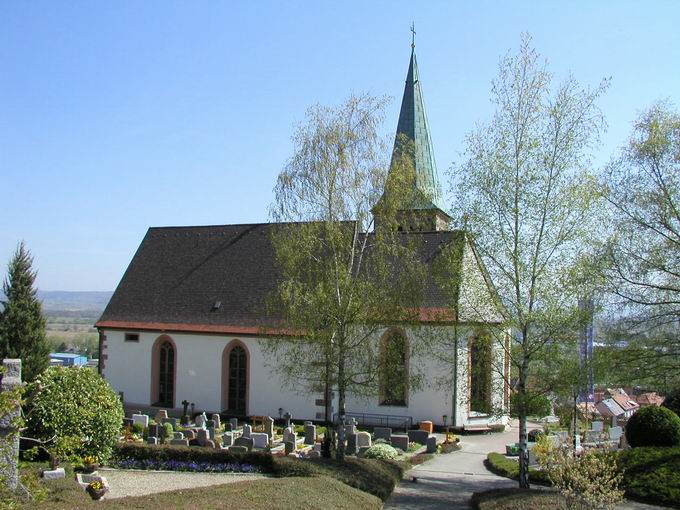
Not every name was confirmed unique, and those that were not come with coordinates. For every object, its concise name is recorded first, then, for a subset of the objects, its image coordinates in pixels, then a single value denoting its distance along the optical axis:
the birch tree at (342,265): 20.50
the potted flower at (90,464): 18.75
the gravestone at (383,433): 26.59
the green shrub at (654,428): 22.55
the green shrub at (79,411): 18.94
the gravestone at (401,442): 26.02
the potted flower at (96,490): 15.48
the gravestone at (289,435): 25.64
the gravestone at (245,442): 23.88
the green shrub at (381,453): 23.78
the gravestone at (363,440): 25.20
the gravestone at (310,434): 26.86
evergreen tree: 36.00
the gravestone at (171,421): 29.80
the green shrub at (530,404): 18.34
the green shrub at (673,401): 25.06
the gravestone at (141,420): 28.58
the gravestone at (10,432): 9.60
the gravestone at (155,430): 26.45
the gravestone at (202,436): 24.53
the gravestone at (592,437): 28.45
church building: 31.28
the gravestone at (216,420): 29.38
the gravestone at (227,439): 25.48
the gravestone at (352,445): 24.77
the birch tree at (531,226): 18.23
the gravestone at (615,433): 28.55
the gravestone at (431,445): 26.00
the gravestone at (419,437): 27.39
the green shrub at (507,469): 21.02
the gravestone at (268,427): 28.20
